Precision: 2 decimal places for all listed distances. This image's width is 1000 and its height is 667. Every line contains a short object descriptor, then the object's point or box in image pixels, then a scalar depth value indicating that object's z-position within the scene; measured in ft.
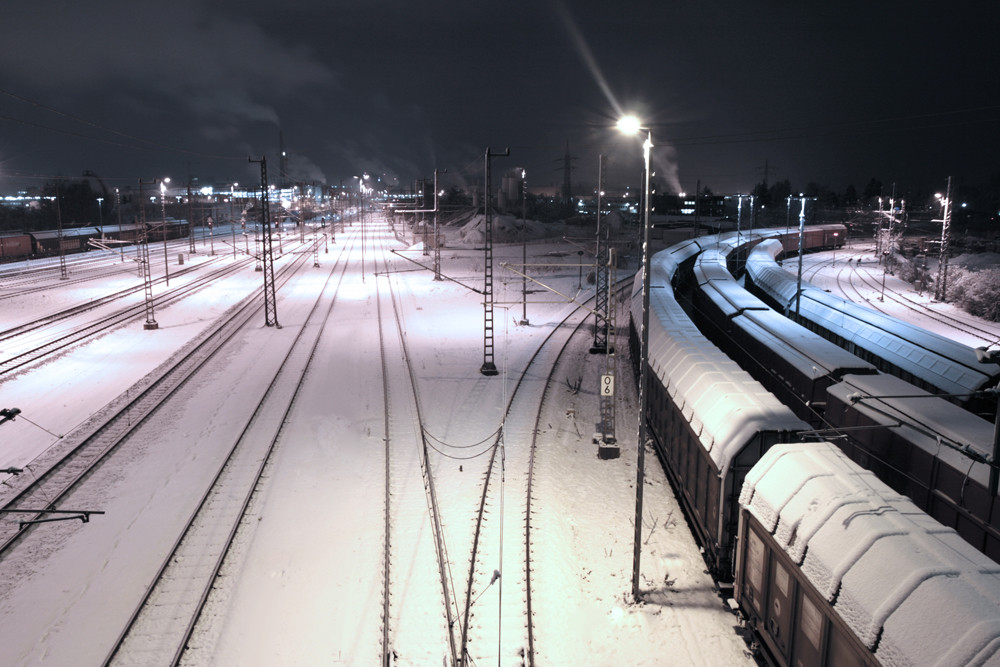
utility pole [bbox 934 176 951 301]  123.75
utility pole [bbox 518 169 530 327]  113.79
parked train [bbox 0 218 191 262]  204.23
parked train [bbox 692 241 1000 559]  31.04
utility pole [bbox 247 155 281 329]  98.50
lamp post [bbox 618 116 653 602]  30.76
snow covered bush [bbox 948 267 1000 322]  125.64
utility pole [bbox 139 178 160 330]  106.52
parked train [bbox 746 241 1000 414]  49.11
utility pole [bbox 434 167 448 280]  162.72
